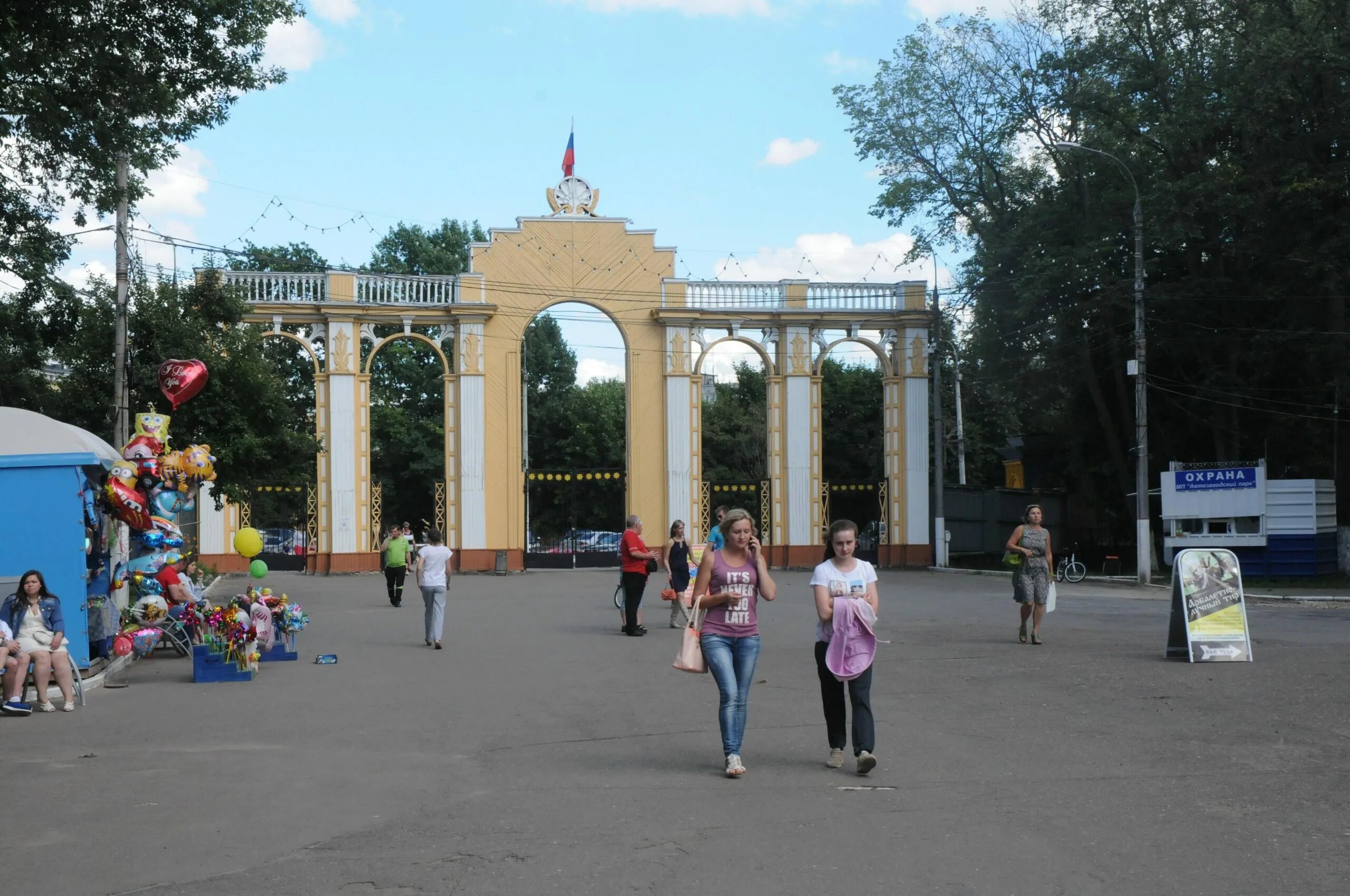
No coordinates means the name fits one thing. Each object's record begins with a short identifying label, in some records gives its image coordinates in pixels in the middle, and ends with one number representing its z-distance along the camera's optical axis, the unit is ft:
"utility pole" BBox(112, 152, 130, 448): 65.67
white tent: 46.62
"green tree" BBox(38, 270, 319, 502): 78.33
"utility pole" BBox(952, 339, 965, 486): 155.53
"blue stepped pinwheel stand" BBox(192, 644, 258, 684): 45.57
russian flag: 121.90
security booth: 91.35
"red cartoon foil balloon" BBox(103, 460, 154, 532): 50.29
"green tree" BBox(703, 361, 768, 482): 191.52
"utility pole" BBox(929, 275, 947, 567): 119.44
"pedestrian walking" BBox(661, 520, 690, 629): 64.34
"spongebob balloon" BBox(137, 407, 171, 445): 54.13
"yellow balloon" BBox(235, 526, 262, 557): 54.08
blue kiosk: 45.50
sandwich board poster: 45.37
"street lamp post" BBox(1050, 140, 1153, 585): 91.81
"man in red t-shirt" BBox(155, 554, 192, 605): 52.34
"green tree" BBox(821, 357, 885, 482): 175.42
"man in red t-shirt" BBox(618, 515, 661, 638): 60.70
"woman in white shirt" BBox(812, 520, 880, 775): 28.02
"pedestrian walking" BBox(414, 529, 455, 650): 55.77
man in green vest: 80.48
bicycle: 99.91
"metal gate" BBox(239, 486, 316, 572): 117.70
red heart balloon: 61.87
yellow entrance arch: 117.29
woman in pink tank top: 28.25
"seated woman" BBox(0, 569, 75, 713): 39.37
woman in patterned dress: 51.96
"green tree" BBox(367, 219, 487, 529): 182.70
